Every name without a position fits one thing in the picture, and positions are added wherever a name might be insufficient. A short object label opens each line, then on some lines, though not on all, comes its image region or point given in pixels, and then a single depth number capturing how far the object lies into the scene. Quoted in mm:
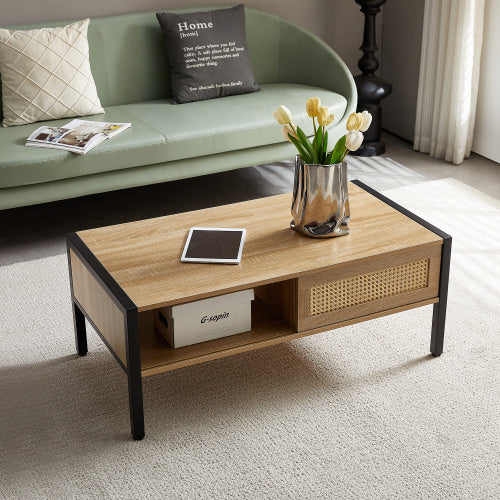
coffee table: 2299
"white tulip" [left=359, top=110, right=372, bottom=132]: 2482
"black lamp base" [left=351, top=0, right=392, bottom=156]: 4402
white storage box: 2330
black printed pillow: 3938
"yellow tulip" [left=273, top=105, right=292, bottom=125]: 2505
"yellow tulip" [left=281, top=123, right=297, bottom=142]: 2562
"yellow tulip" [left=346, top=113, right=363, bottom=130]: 2465
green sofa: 3365
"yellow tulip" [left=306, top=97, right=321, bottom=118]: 2490
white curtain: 4176
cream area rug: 2193
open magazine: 3383
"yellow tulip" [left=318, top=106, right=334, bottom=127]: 2486
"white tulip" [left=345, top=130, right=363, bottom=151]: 2449
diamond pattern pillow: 3635
